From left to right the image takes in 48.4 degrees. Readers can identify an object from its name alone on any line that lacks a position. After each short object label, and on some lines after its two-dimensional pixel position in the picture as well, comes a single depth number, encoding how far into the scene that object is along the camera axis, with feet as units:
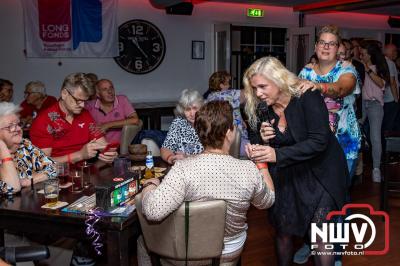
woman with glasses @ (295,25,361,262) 8.67
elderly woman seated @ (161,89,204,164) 10.98
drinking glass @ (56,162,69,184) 8.37
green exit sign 28.63
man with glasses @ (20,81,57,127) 17.10
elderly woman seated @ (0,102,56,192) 7.52
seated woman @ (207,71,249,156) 14.32
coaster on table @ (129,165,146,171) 9.48
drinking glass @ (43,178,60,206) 7.20
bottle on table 8.94
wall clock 24.58
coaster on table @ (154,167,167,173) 9.49
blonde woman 7.20
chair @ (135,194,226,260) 6.08
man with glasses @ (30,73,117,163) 10.10
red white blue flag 21.67
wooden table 6.51
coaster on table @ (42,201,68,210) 6.97
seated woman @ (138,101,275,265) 6.03
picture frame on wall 27.32
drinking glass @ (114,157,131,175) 9.32
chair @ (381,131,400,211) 13.19
